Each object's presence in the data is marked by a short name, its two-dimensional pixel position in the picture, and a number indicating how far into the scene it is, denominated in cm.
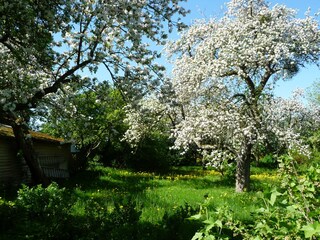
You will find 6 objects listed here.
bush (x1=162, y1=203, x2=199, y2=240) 741
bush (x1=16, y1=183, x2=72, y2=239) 711
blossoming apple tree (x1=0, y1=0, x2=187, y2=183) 654
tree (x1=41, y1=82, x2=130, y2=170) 781
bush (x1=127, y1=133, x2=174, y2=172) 2766
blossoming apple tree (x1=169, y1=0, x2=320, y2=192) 1527
